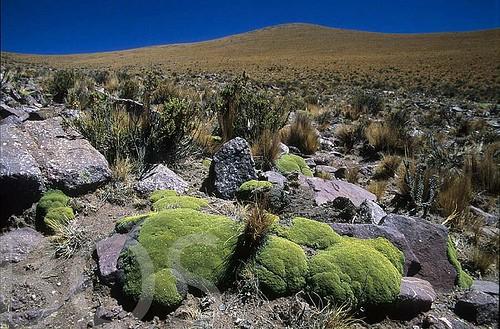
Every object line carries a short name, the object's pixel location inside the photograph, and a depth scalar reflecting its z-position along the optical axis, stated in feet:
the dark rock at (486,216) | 12.89
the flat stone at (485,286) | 8.75
